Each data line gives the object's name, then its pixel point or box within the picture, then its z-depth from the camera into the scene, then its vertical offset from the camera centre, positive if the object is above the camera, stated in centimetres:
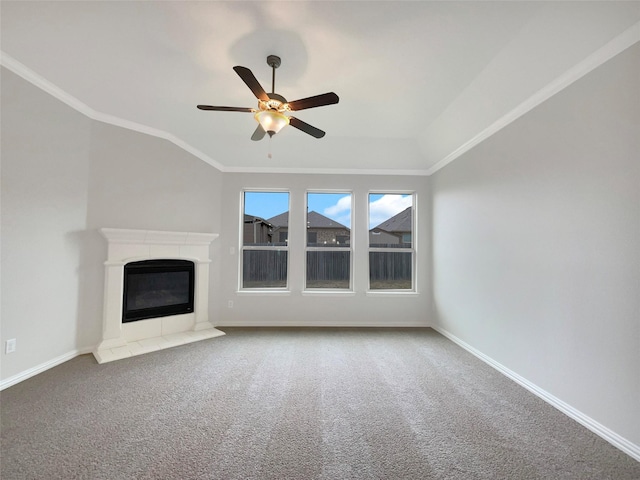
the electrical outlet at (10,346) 239 -84
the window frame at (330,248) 452 +7
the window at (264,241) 457 +18
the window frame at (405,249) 453 +6
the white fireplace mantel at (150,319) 324 -63
